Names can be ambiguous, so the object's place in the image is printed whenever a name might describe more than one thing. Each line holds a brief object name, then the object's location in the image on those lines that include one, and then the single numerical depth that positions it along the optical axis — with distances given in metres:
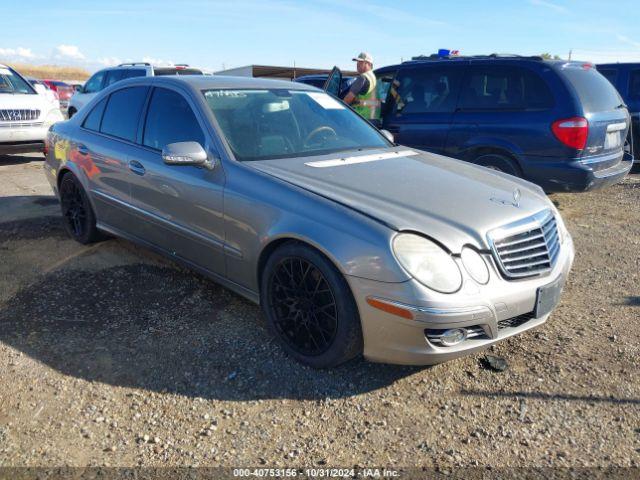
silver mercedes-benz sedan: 2.69
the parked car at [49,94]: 10.09
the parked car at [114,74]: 12.60
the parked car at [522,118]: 5.70
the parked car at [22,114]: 9.04
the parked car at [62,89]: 24.78
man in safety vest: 7.44
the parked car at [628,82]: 9.20
